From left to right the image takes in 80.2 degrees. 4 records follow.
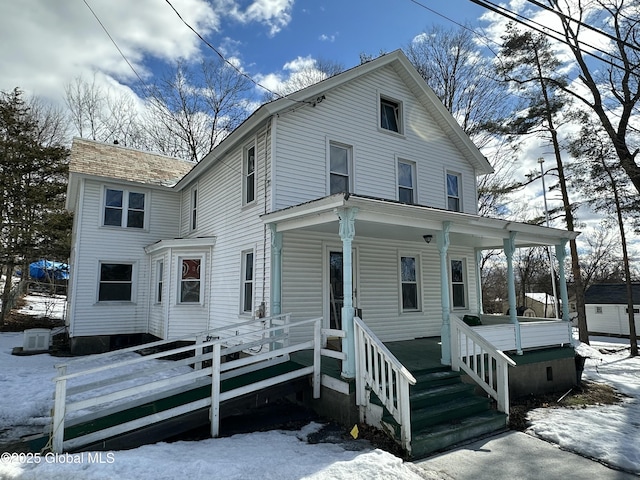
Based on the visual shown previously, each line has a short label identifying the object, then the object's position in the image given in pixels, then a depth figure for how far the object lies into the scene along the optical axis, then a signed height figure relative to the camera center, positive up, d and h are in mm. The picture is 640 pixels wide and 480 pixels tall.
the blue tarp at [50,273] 18219 +1082
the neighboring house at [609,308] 26734 -1420
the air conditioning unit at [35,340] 11234 -1452
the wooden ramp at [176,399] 4637 -1587
